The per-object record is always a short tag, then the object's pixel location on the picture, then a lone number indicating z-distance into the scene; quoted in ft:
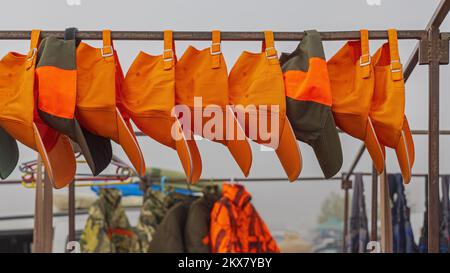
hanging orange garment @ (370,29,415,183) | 6.40
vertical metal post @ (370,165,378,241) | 10.63
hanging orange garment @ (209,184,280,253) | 13.50
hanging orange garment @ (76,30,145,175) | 6.27
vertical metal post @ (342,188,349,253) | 14.67
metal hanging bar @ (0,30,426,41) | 6.43
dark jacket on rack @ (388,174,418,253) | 14.35
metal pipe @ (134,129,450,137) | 11.32
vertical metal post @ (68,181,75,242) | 9.89
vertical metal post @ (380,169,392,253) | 8.91
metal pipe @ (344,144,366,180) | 11.93
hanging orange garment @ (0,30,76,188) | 6.21
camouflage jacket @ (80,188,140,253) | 14.56
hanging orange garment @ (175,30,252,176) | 6.40
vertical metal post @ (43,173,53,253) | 8.34
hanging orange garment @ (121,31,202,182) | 6.37
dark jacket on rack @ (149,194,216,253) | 13.75
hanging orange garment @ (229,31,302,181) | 6.31
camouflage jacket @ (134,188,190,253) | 15.28
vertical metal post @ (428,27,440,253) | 6.42
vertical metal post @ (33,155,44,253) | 8.09
